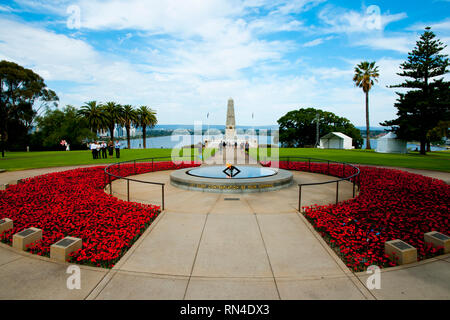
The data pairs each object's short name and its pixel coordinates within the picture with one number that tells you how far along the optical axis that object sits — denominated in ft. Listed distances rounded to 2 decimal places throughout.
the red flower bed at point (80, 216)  18.02
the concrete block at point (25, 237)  18.16
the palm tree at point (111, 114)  185.20
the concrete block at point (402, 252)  15.97
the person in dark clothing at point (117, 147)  84.02
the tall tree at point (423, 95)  122.83
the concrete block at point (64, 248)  16.52
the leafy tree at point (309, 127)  256.11
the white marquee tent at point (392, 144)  133.39
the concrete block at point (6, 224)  20.78
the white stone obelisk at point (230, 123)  202.49
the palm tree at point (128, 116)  194.94
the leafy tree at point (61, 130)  181.67
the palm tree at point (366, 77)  161.89
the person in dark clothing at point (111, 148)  90.26
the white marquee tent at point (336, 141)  173.17
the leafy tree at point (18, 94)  172.45
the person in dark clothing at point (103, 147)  83.20
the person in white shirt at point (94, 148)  78.59
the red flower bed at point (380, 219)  17.65
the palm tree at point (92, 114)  179.32
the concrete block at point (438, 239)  17.40
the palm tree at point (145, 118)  201.77
